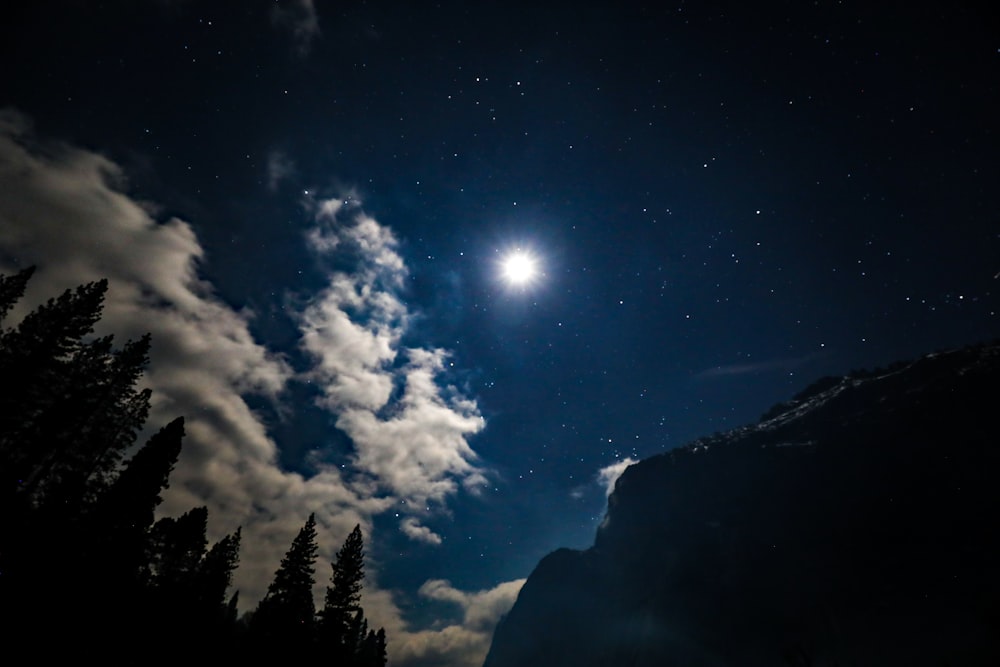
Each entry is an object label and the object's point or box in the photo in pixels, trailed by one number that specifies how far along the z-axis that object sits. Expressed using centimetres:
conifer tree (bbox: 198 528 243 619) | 3338
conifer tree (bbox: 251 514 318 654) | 3173
